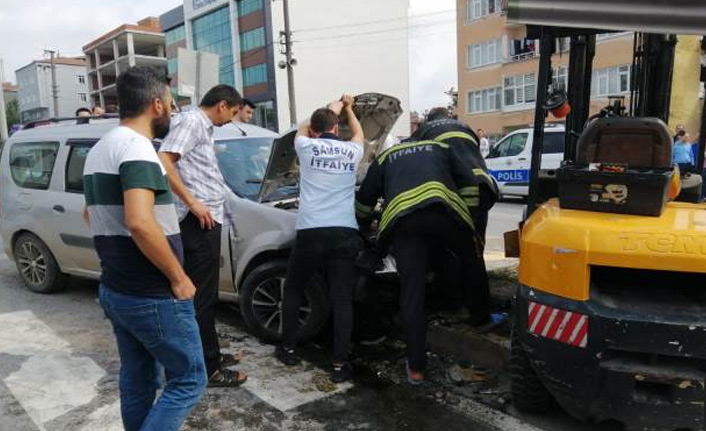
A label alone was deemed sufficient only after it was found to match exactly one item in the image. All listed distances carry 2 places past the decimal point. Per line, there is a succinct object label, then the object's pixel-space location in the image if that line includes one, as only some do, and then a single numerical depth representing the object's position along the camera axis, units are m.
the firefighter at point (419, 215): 3.76
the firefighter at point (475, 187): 4.01
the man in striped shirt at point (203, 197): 3.52
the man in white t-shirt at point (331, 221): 3.92
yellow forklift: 2.57
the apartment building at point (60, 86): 86.25
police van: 13.49
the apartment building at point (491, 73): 33.41
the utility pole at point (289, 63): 24.06
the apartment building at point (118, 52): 64.69
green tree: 72.62
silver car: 4.45
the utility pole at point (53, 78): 42.13
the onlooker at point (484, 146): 17.55
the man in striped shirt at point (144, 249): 2.33
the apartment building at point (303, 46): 45.31
